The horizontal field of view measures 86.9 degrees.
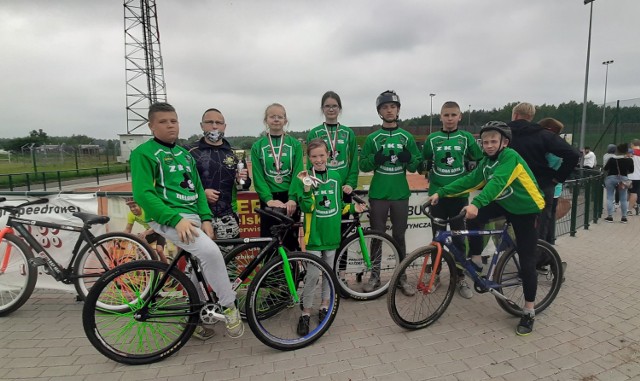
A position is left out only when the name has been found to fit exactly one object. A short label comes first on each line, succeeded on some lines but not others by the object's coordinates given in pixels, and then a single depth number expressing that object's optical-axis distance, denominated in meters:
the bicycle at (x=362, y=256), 3.85
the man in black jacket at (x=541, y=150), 3.80
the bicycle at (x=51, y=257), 3.62
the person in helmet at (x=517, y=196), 3.10
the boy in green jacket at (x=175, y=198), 2.64
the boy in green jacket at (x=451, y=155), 4.01
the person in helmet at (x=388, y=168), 4.00
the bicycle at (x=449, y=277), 3.24
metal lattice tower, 33.56
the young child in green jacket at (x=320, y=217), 3.19
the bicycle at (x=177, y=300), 2.78
